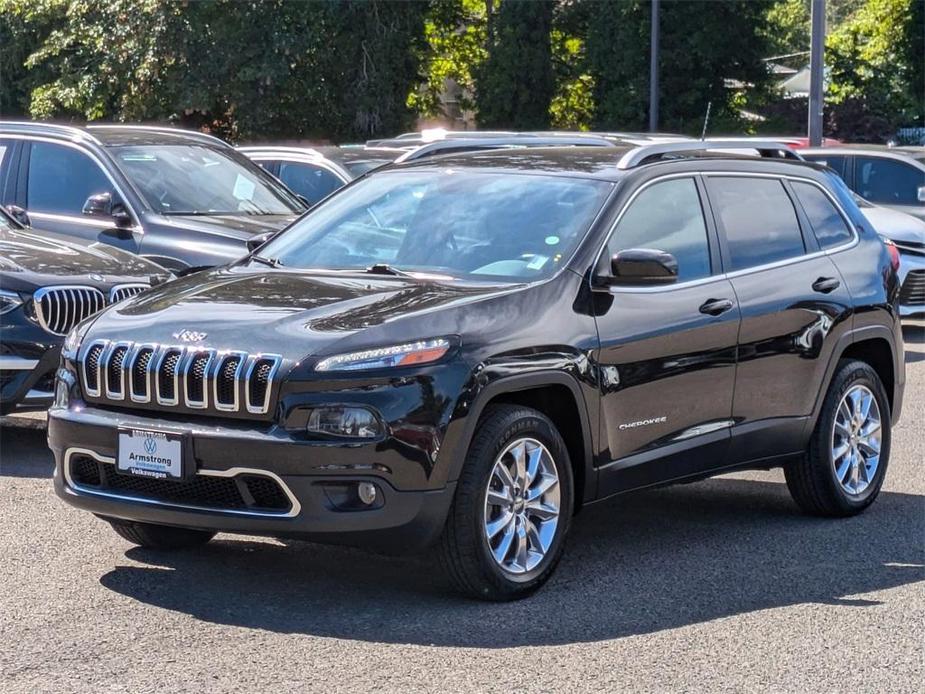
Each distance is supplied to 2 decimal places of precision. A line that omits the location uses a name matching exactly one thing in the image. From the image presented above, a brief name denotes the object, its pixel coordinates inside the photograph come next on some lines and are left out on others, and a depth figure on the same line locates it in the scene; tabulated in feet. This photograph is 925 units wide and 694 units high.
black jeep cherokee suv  18.19
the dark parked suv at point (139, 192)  36.19
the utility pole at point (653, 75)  133.69
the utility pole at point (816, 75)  72.74
